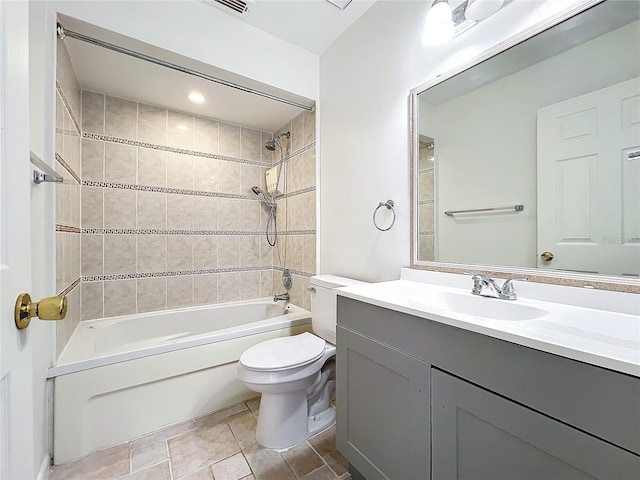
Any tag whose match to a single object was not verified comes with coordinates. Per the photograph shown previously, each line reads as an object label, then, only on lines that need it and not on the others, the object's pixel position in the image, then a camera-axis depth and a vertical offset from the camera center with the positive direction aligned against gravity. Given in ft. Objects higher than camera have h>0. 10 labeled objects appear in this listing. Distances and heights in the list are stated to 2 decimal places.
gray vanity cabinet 1.86 -1.46
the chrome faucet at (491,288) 3.46 -0.65
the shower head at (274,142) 8.68 +3.09
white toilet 4.58 -2.46
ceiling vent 5.34 +4.56
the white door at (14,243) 1.49 -0.02
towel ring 5.21 +0.58
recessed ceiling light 6.89 +3.57
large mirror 2.91 +1.06
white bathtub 4.52 -2.55
